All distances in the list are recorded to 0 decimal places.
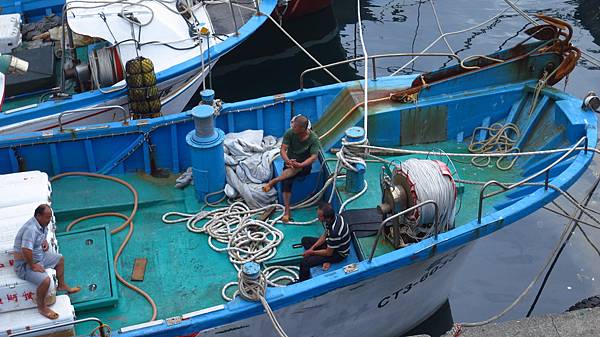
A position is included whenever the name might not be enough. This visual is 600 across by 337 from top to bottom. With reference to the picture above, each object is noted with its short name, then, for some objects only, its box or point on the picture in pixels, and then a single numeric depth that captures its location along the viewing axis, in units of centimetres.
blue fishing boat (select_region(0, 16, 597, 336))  645
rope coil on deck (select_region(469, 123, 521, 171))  826
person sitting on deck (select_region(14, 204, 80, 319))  579
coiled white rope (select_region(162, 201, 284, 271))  707
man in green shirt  752
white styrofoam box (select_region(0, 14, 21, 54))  1143
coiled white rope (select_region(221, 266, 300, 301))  670
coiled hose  664
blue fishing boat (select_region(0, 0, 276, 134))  977
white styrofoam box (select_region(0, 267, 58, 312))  583
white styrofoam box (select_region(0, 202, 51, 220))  634
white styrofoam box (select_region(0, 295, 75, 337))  577
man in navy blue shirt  656
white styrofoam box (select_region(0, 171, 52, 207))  666
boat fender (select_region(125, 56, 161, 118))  960
